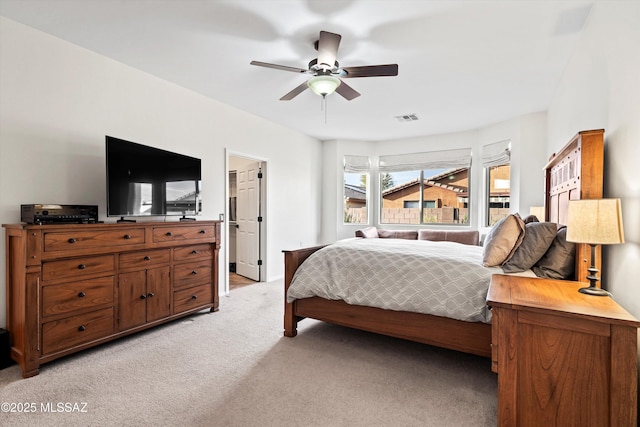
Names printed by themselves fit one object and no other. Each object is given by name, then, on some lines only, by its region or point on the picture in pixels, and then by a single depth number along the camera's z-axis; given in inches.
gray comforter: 88.0
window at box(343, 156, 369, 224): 261.4
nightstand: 49.9
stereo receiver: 89.2
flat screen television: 105.7
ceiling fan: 95.6
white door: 205.2
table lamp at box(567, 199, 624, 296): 58.1
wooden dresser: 85.3
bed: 76.4
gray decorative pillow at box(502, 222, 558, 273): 88.4
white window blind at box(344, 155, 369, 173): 260.2
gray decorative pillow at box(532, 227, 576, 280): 82.9
